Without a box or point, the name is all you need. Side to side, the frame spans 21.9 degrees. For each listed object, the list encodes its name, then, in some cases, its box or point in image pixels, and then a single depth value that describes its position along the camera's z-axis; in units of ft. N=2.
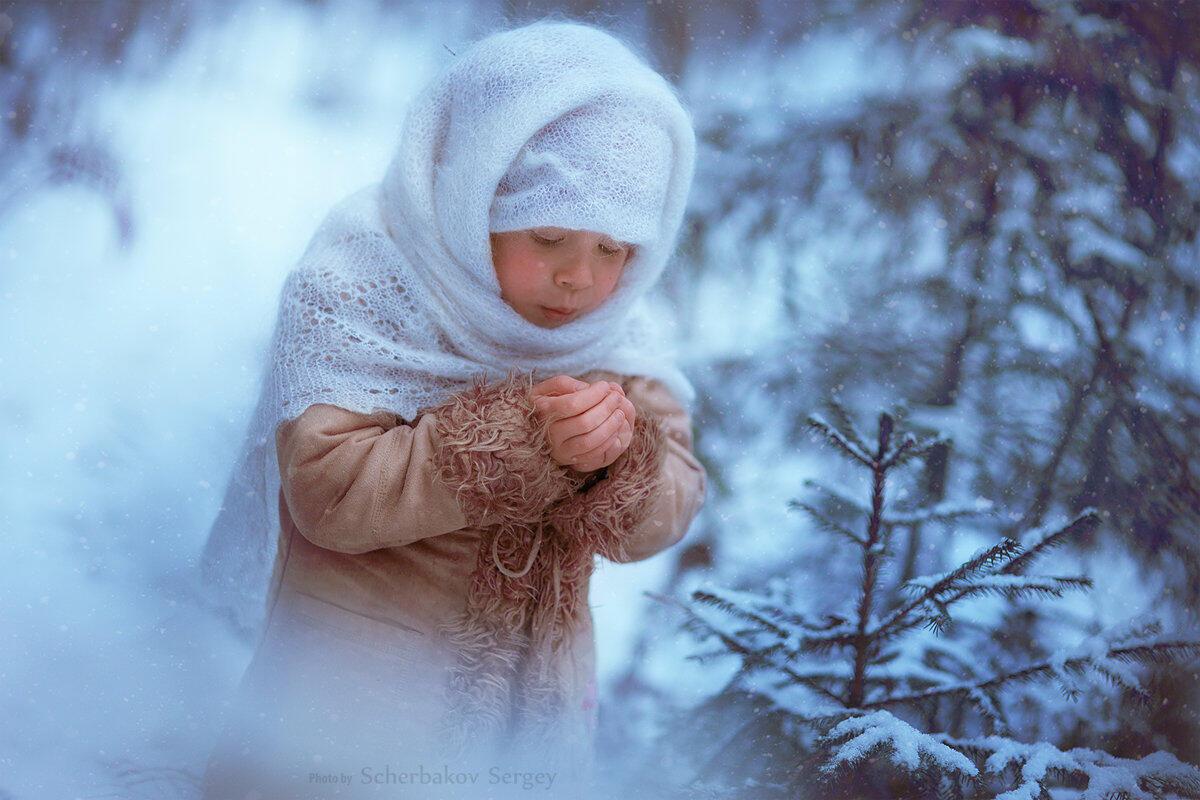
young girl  7.64
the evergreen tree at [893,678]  8.45
